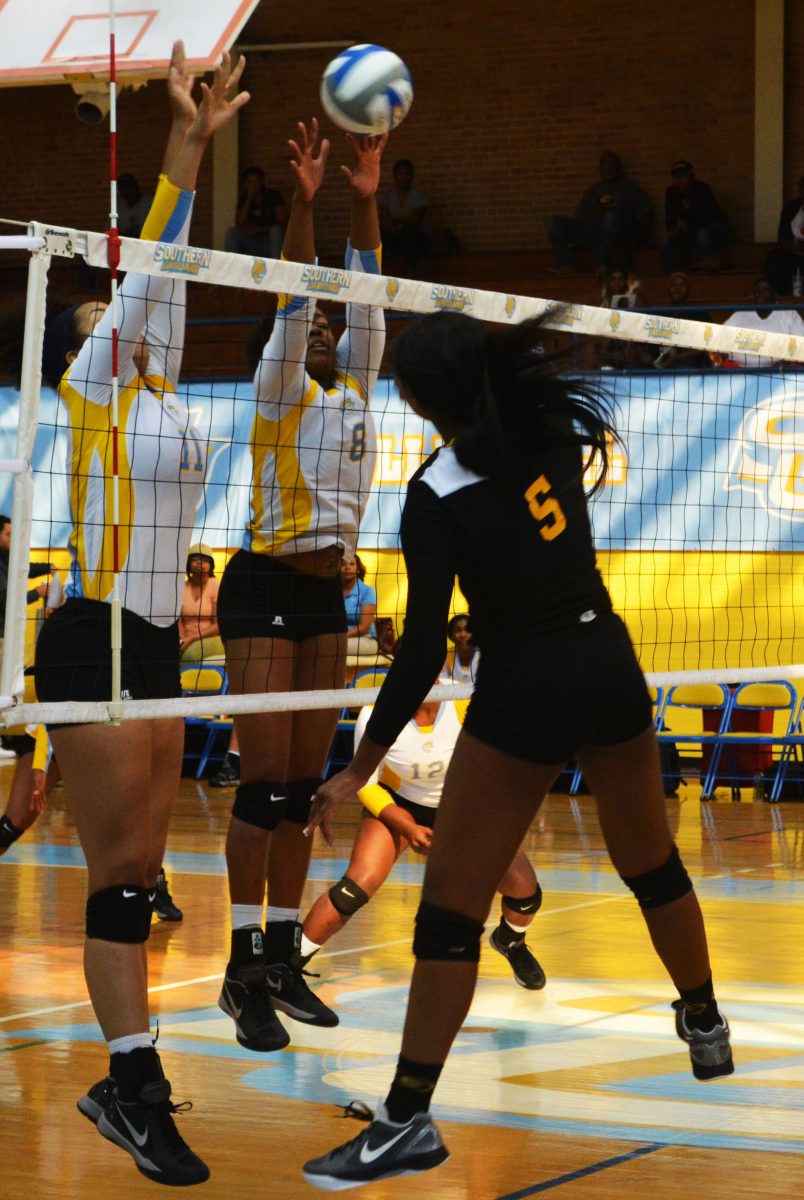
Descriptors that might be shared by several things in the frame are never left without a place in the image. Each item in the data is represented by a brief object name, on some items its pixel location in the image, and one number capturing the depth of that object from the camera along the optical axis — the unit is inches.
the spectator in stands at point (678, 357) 502.9
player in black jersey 135.6
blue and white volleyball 206.8
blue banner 465.1
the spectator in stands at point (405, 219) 687.7
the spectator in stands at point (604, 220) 651.5
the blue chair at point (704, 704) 456.4
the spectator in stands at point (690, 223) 635.5
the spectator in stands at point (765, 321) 499.2
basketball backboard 466.3
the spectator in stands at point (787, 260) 590.9
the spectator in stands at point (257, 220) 681.6
